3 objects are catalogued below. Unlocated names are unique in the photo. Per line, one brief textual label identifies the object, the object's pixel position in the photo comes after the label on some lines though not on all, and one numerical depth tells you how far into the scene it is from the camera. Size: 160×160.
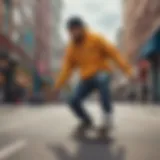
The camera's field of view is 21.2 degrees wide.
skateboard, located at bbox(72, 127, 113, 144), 4.31
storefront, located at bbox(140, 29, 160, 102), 13.11
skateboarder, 5.29
